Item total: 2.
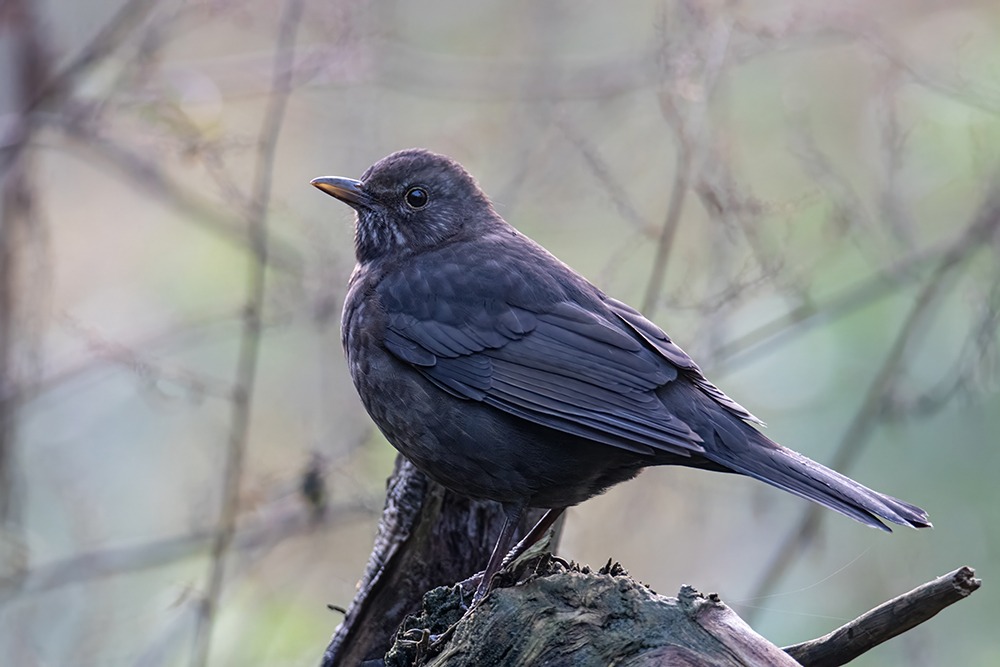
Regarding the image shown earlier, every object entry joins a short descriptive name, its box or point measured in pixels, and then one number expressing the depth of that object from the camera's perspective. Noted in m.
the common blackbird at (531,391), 7.40
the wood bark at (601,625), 5.82
